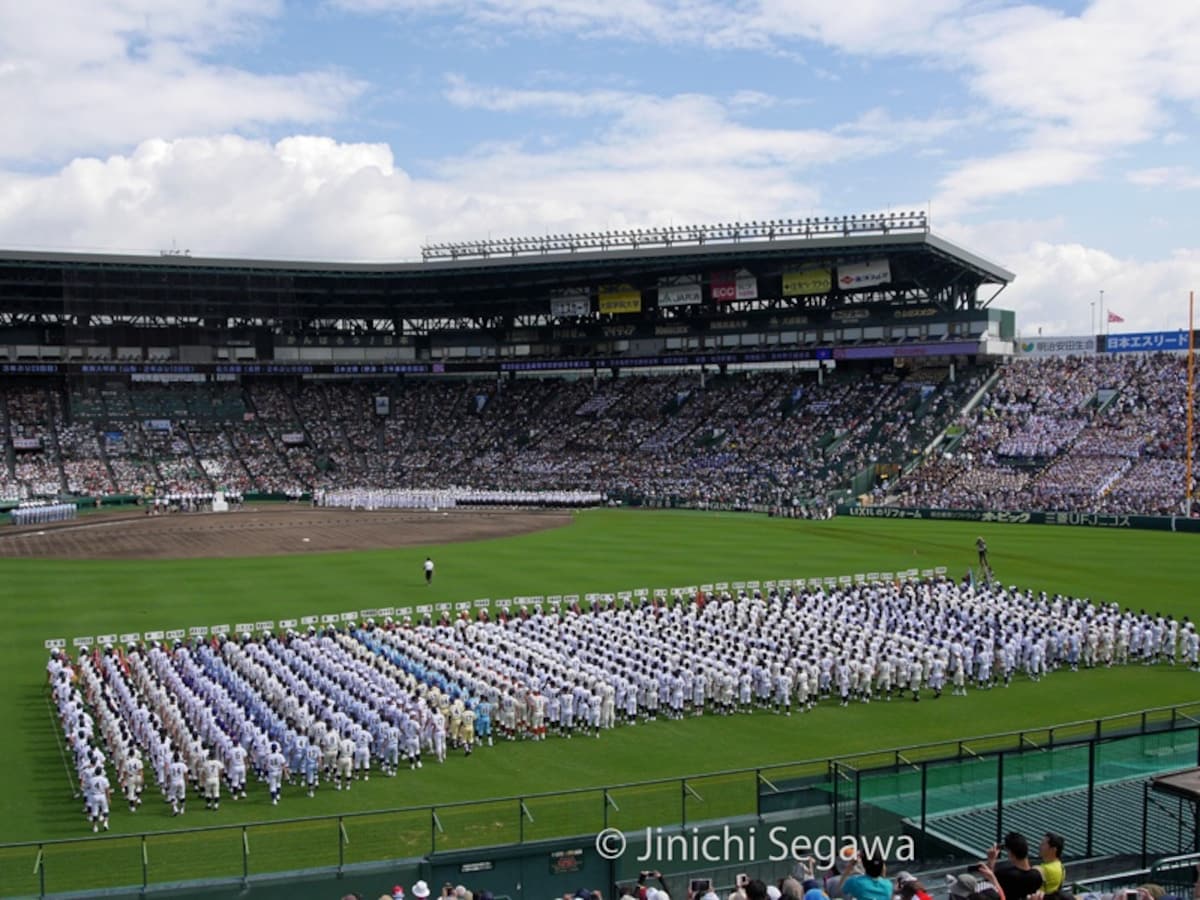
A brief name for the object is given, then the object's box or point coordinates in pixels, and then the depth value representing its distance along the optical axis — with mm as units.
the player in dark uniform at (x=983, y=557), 35219
